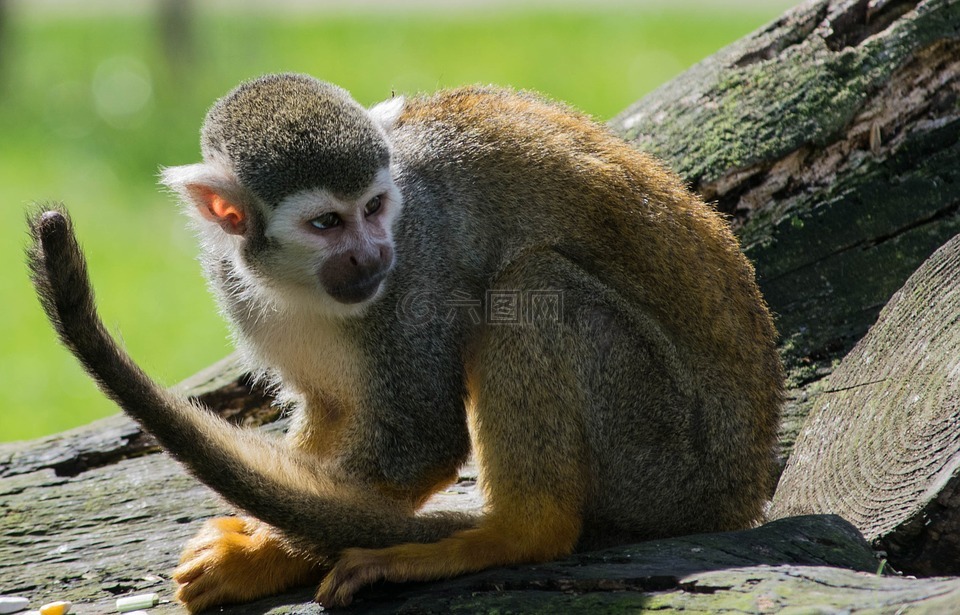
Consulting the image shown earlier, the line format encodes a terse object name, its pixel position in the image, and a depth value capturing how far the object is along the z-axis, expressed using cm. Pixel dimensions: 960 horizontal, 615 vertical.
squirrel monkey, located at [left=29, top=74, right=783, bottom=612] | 784
